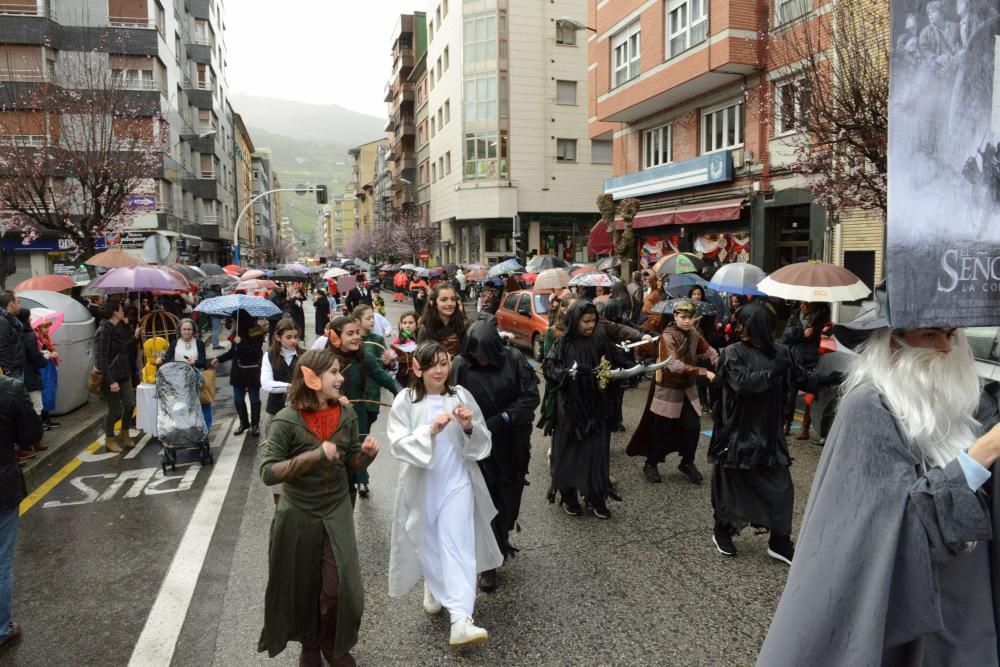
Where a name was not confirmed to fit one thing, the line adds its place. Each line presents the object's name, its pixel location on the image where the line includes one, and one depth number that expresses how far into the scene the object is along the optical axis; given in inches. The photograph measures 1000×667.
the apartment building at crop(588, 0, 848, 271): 668.7
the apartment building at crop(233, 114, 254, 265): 2891.2
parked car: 618.5
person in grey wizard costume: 67.6
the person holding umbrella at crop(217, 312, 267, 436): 341.7
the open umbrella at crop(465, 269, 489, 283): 1007.3
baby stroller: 292.0
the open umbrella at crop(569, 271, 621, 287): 475.2
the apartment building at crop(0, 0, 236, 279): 1112.2
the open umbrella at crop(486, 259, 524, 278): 856.3
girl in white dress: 152.6
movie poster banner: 64.0
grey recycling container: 381.1
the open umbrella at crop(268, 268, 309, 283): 871.2
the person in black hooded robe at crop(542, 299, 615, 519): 223.8
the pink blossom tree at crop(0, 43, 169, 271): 612.1
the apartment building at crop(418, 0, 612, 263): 1584.6
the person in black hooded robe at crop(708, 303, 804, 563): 187.3
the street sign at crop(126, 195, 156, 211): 720.2
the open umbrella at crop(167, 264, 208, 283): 773.9
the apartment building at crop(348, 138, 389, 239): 4247.0
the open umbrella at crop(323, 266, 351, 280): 831.1
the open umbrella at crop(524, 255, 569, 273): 810.8
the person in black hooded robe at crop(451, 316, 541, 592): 179.5
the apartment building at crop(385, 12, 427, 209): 2420.0
